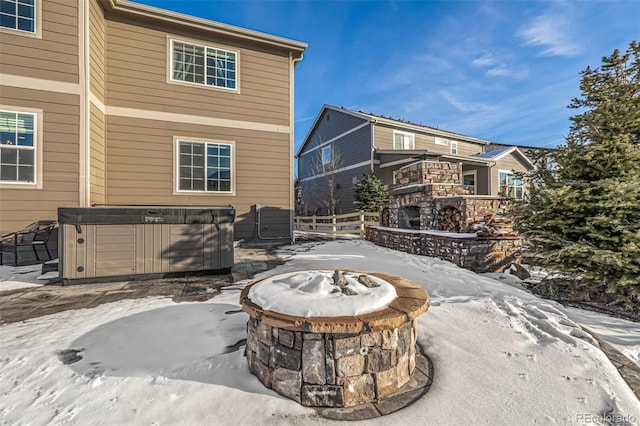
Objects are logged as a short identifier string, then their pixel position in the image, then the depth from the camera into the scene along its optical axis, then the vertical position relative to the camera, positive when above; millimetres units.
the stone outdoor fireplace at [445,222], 5113 -174
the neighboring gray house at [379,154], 13727 +3317
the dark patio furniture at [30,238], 4938 -429
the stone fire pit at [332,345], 1678 -837
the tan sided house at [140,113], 5160 +2380
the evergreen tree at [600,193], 3227 +273
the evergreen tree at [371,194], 12938 +998
